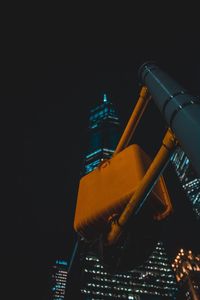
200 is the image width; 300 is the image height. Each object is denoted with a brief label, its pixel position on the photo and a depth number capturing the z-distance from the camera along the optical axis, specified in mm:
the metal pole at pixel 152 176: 1917
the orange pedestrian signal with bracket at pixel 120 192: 1946
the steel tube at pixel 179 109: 1546
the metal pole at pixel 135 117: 2760
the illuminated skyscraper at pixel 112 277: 109375
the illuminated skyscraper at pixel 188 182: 122188
